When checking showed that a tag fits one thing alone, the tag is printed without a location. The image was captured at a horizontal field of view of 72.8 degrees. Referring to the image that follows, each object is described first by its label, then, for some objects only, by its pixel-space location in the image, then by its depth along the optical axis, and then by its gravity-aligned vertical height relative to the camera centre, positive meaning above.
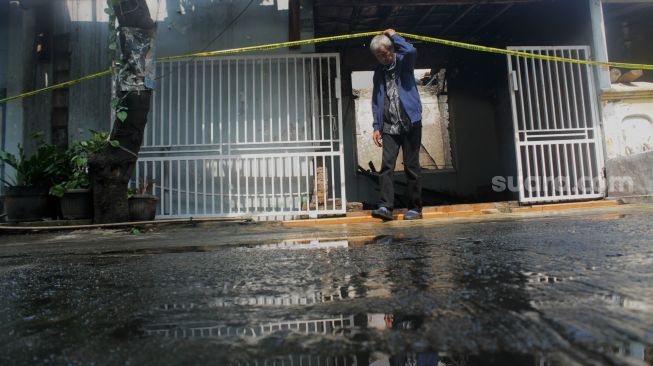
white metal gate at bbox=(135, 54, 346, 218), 5.97 +1.09
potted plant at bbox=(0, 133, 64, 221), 4.79 +0.42
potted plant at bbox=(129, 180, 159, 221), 4.88 +0.15
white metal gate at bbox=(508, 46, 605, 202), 6.21 +1.00
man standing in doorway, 4.40 +0.95
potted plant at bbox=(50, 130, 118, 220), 4.71 +0.40
